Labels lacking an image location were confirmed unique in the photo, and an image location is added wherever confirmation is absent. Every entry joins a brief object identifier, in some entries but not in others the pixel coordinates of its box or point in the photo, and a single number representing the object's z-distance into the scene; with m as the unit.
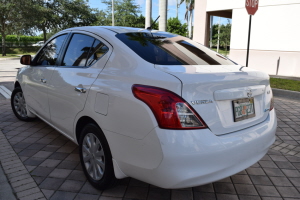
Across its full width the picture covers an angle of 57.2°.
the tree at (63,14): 42.75
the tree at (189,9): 50.55
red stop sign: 7.31
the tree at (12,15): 29.97
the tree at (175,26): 28.81
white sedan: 2.02
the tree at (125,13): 52.97
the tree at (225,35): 45.69
